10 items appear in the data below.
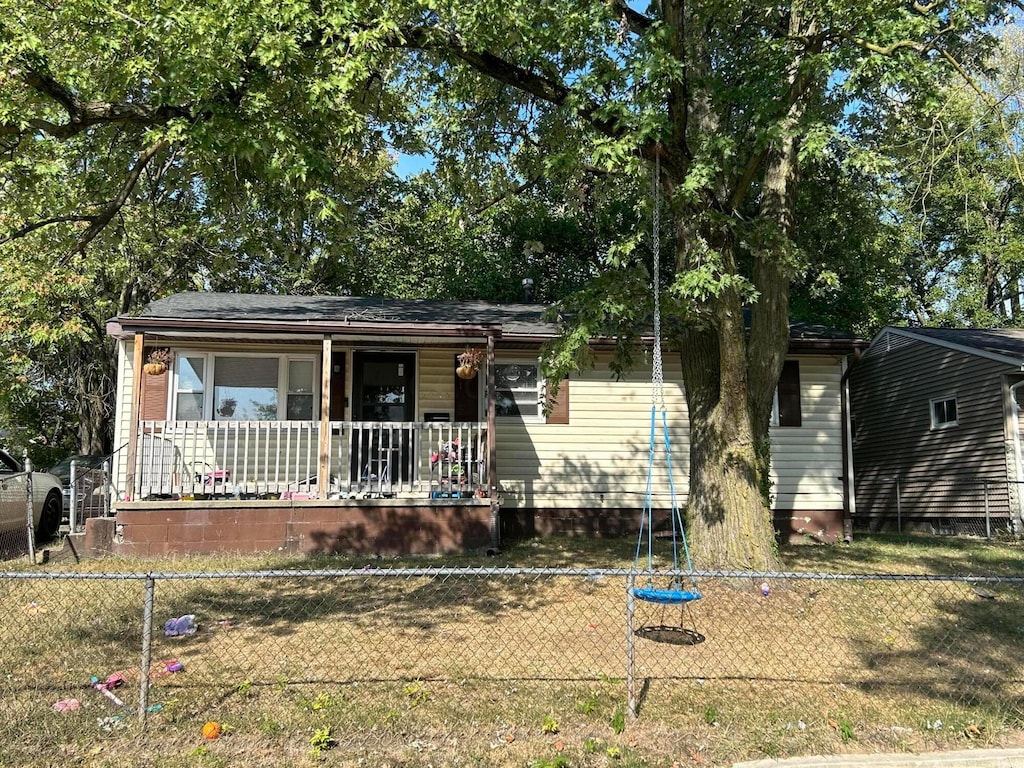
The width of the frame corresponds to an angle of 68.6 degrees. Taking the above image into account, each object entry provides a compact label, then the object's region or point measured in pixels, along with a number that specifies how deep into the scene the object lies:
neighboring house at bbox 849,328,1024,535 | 13.57
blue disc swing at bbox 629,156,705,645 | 5.14
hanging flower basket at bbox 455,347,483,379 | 10.92
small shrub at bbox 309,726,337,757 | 4.00
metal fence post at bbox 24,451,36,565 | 8.85
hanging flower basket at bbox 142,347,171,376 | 10.47
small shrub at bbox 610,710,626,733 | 4.29
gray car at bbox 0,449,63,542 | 9.39
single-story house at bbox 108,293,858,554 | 10.02
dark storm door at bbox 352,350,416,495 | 12.14
